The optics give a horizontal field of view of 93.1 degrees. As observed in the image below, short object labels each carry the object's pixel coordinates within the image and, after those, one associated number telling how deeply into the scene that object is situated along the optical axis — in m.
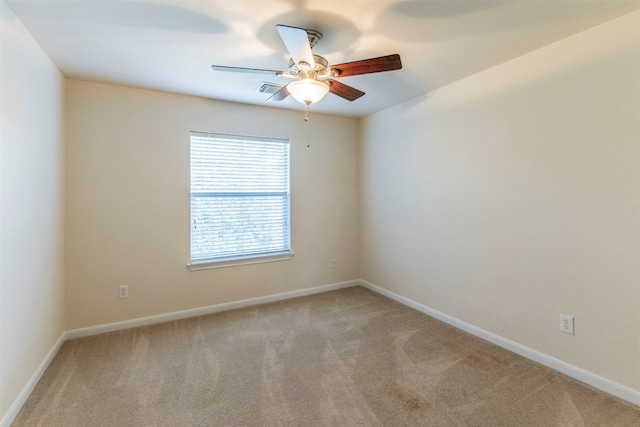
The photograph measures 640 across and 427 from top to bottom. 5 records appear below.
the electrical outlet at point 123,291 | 2.95
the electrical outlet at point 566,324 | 2.15
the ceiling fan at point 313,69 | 1.74
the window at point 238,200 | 3.30
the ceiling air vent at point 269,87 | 2.31
